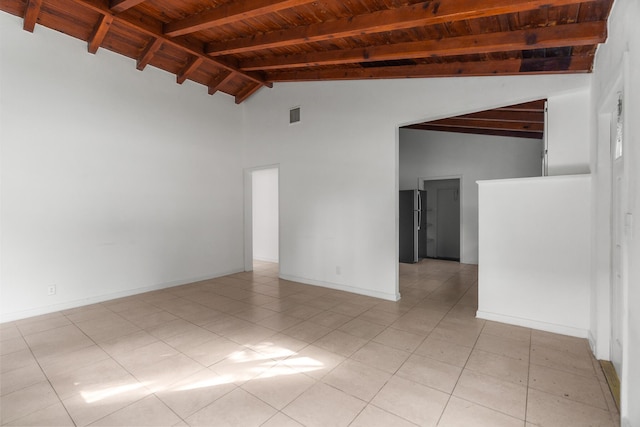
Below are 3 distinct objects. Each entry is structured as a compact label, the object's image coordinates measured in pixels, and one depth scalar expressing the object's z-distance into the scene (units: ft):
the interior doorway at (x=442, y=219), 25.27
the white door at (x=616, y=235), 7.75
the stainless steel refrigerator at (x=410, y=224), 23.66
